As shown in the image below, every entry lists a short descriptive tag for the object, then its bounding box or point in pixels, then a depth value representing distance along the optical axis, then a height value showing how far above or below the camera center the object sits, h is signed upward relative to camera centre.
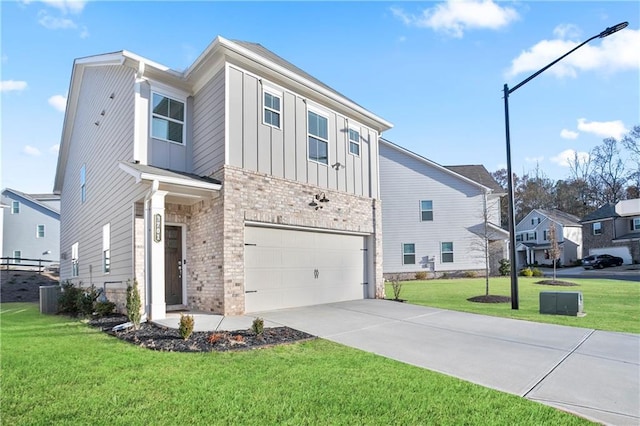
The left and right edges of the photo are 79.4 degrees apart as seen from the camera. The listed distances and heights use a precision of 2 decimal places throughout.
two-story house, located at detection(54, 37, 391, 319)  9.24 +1.40
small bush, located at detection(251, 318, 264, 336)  6.71 -1.50
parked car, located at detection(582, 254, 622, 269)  35.56 -2.52
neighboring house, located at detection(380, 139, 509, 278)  25.05 +1.42
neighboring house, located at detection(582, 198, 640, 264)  37.03 +0.35
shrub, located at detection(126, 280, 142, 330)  7.51 -1.25
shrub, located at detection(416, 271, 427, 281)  24.27 -2.39
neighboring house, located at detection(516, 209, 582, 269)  43.66 -0.23
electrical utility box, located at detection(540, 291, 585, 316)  9.46 -1.71
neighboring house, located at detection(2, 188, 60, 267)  30.19 +1.29
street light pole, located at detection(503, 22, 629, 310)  10.36 +0.89
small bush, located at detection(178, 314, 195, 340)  6.48 -1.44
